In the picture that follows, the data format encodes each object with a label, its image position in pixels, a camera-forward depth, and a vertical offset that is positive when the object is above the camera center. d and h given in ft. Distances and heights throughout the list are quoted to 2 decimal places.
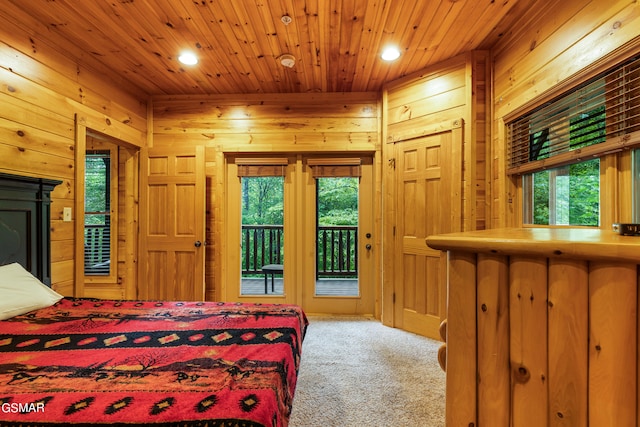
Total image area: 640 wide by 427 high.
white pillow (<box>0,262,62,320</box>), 5.02 -1.48
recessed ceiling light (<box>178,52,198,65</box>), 8.73 +5.00
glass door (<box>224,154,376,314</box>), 11.53 -0.41
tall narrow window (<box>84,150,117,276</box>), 13.52 +0.58
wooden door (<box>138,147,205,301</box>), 10.75 -0.30
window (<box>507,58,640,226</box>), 4.73 +1.52
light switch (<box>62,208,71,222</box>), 7.86 +0.05
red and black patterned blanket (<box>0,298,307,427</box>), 2.61 -1.82
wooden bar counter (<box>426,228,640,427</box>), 2.28 -1.01
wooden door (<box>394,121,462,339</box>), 9.06 -0.05
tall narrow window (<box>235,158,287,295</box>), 11.69 -0.20
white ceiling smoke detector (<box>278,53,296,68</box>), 8.80 +4.98
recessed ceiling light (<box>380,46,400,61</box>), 8.46 +5.01
